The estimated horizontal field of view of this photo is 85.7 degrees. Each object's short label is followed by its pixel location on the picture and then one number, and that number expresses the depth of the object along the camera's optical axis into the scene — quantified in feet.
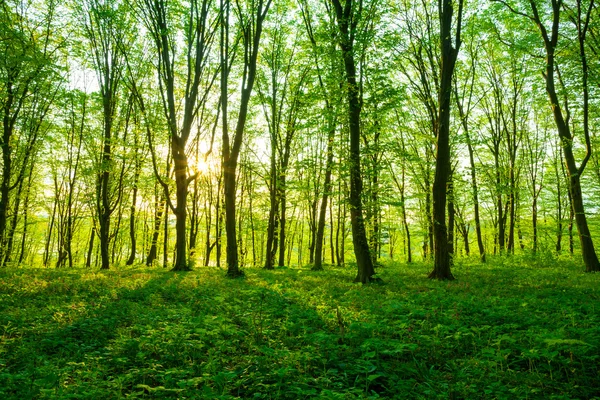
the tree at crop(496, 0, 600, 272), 43.14
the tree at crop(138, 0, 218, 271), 50.34
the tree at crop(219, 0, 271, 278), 47.24
